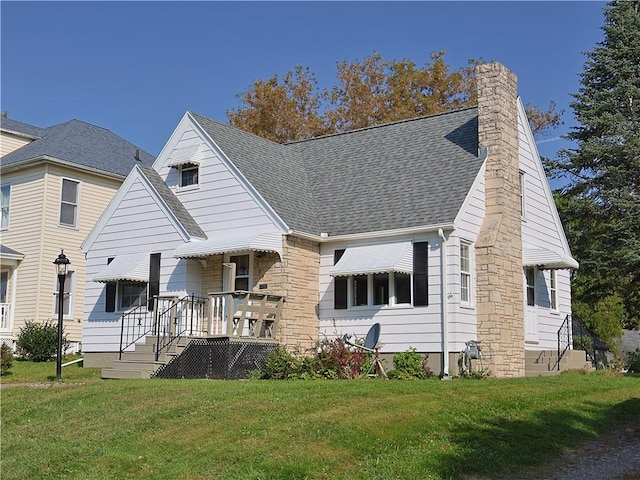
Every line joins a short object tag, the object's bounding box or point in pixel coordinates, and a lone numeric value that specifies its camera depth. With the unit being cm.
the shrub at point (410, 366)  1825
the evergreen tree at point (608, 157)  2748
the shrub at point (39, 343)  2736
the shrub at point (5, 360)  2089
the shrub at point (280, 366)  1825
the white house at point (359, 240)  1972
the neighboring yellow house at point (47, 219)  3028
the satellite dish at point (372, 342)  1847
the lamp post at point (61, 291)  1856
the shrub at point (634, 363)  2268
